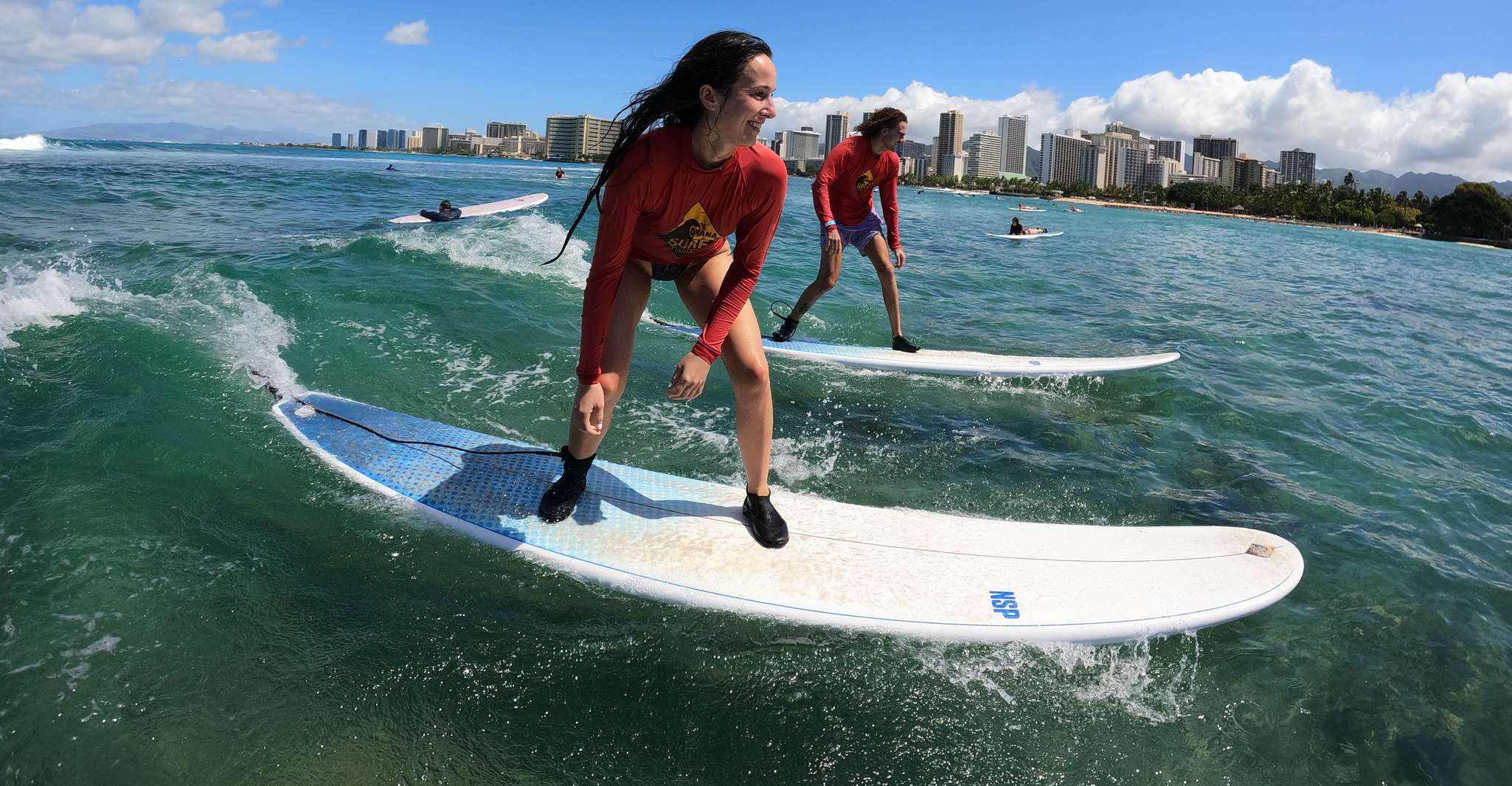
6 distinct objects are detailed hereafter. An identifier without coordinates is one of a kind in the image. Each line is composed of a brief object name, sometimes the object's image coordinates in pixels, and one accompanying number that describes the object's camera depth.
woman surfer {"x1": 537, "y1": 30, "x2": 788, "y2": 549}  3.09
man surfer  7.62
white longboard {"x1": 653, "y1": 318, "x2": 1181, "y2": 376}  7.84
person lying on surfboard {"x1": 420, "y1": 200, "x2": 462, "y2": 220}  17.30
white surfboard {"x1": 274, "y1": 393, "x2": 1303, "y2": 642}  3.35
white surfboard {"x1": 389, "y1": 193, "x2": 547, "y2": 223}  20.14
